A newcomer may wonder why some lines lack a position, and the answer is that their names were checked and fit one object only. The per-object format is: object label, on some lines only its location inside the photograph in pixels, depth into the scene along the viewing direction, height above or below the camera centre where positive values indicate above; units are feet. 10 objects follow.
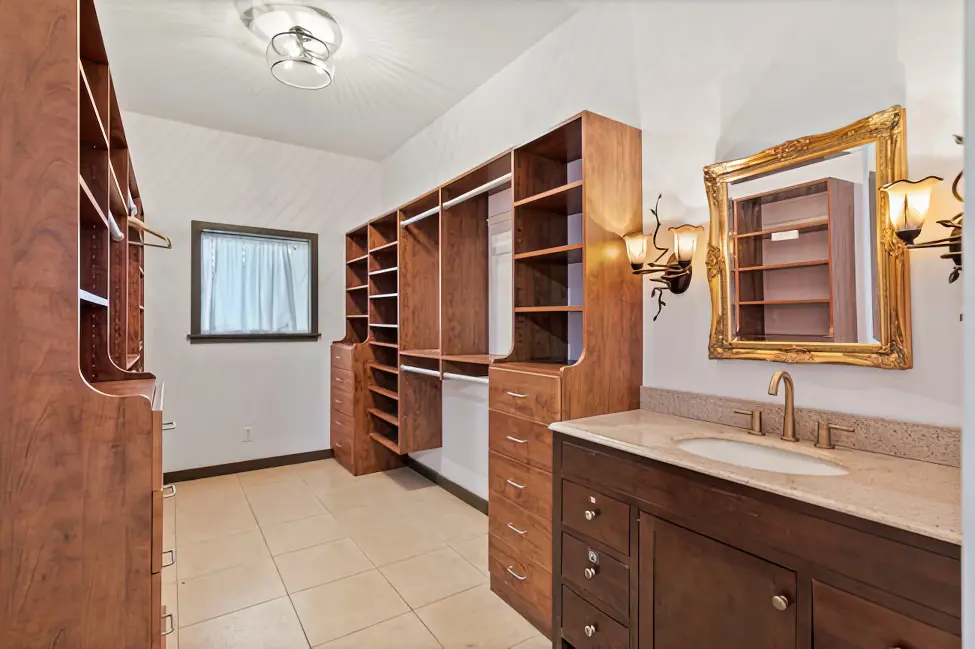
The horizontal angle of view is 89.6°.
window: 14.19 +1.27
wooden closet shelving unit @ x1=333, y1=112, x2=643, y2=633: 7.12 +0.18
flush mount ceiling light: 8.68 +5.44
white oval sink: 5.23 -1.53
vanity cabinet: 3.48 -2.15
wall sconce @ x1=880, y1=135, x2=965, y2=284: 4.51 +1.05
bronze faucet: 5.62 -1.05
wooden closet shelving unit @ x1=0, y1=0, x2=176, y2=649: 4.09 -0.90
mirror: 5.15 +0.85
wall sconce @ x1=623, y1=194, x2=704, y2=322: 6.81 +0.94
